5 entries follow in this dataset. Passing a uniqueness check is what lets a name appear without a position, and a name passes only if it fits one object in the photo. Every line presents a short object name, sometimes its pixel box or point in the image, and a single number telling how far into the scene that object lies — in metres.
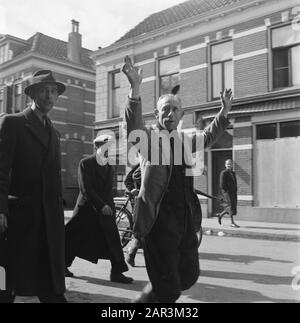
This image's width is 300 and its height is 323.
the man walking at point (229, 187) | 12.06
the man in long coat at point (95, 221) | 5.28
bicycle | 7.06
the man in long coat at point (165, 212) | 3.03
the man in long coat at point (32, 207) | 3.22
